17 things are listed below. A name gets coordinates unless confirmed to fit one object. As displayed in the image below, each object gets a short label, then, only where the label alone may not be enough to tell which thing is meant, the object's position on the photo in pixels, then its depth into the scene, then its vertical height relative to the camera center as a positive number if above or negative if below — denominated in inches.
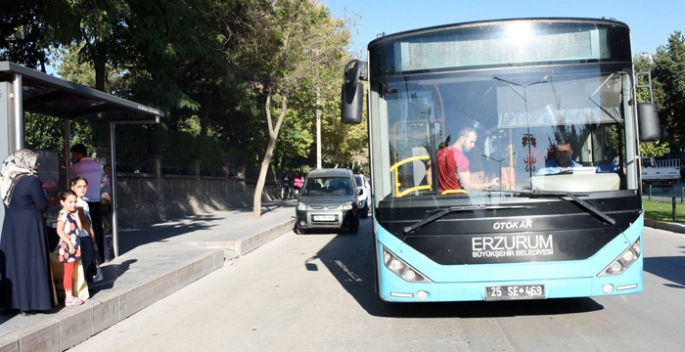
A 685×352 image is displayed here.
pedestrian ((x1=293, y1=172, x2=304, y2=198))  1631.2 +19.3
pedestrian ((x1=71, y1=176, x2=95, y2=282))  307.4 -16.9
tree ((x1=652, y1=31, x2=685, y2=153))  1815.9 +265.6
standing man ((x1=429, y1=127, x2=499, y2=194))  249.0 +7.3
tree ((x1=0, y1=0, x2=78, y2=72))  473.1 +144.9
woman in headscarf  247.4 -16.2
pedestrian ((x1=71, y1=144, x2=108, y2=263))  391.2 +8.9
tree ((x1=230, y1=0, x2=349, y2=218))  839.1 +189.5
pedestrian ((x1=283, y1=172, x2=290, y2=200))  1649.9 +6.9
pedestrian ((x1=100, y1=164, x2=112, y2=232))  465.1 +1.3
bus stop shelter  273.1 +55.2
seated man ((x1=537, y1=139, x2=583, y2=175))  247.1 +6.6
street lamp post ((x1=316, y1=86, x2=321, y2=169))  982.5 +108.0
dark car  693.3 -18.9
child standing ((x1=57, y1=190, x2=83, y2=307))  269.3 -18.0
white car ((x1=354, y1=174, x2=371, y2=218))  878.9 -14.8
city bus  238.7 +9.2
